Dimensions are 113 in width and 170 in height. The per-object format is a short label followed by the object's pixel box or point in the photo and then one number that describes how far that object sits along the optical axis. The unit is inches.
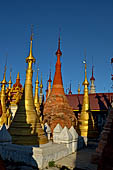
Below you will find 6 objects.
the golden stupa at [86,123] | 632.4
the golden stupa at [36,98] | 836.9
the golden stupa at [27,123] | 391.2
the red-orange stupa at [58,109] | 658.2
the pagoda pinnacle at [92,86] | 1384.7
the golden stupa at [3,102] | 701.3
